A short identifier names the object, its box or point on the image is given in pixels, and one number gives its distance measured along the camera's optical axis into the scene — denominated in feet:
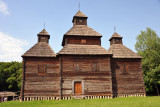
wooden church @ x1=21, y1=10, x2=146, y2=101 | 65.10
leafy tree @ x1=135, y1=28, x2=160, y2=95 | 100.55
